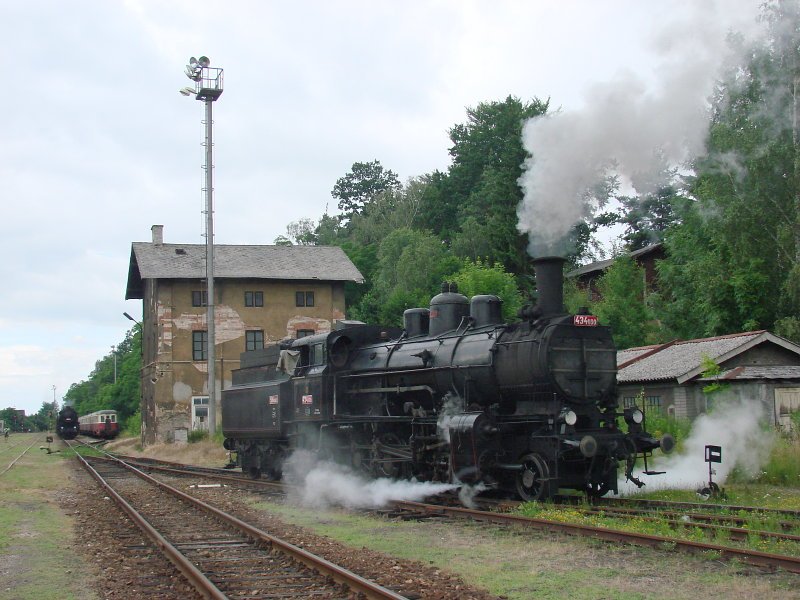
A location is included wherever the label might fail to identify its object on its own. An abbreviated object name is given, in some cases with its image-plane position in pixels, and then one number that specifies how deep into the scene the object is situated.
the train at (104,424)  62.53
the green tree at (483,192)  38.82
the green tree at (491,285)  37.18
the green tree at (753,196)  27.42
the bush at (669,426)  19.57
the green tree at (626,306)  39.78
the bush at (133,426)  60.58
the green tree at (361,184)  91.06
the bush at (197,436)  34.58
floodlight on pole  30.72
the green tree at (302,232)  83.81
